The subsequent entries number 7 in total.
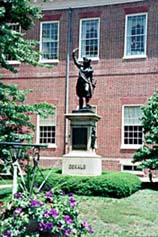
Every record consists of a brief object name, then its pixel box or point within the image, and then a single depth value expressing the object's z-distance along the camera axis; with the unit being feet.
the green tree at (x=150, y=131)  55.42
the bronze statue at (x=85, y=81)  54.65
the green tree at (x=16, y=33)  43.65
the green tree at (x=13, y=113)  46.01
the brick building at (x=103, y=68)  74.43
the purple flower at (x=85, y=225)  22.80
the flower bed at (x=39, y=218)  21.35
